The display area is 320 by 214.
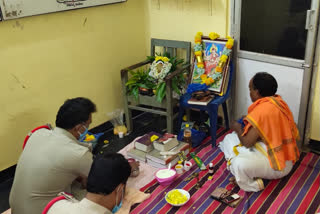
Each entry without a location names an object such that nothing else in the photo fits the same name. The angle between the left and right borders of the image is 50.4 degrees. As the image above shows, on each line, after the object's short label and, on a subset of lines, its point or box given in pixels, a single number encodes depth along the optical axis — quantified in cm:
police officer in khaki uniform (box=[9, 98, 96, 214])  213
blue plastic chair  340
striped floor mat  266
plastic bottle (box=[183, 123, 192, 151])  346
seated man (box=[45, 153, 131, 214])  162
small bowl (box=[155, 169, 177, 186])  293
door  306
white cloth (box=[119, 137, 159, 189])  303
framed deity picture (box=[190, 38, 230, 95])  356
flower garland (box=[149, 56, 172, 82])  367
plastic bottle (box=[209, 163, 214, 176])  309
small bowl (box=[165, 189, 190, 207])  268
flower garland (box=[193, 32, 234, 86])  349
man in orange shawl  269
